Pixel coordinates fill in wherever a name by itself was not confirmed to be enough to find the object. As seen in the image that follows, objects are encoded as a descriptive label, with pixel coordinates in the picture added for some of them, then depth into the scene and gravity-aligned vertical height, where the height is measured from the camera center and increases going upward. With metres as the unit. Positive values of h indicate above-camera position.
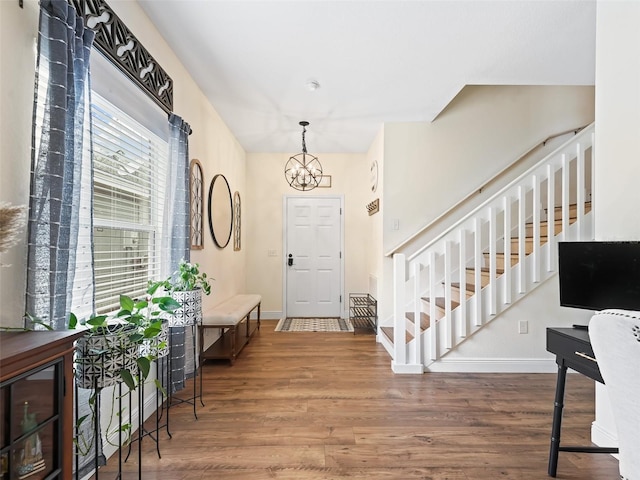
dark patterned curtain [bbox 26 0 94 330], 1.22 +0.28
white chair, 0.89 -0.35
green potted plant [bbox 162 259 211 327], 2.16 -0.36
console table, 1.52 -0.56
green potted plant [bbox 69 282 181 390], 1.32 -0.45
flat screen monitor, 1.62 -0.15
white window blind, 1.79 +0.24
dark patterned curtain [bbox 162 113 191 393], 2.36 +0.16
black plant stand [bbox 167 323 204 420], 2.26 -1.17
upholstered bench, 3.07 -0.77
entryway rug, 4.54 -1.18
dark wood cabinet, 0.88 -0.48
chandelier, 4.65 +1.09
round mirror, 3.47 +0.35
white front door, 5.31 -0.16
